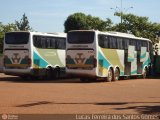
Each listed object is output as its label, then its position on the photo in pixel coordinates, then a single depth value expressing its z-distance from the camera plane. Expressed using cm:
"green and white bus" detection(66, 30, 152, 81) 2767
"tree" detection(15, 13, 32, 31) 9781
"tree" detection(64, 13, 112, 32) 6250
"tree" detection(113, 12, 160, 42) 5782
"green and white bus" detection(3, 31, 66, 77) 2905
